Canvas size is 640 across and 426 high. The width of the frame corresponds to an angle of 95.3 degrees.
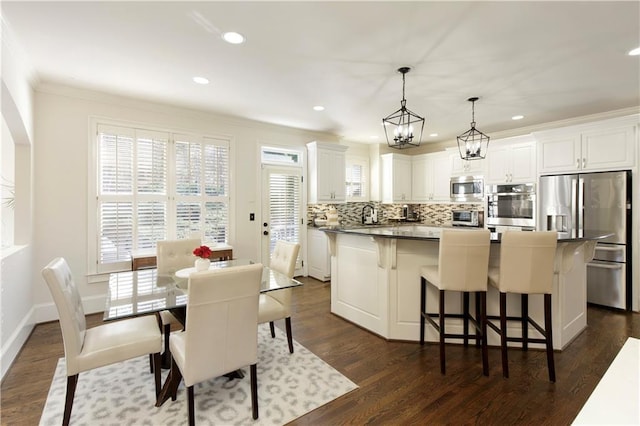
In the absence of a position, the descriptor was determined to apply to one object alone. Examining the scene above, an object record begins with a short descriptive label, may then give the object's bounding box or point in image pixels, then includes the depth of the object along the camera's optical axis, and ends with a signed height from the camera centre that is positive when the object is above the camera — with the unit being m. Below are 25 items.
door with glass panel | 5.09 +0.08
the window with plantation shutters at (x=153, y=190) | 3.78 +0.30
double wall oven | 4.67 +0.09
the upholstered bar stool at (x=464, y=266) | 2.36 -0.45
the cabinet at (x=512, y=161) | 4.73 +0.87
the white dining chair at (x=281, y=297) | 2.57 -0.82
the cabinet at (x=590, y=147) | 3.83 +0.92
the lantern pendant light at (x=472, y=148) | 3.51 +0.77
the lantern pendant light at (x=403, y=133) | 2.76 +0.75
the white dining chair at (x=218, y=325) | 1.62 -0.67
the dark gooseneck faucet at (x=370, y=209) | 6.63 +0.04
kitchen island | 2.73 -0.78
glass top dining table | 1.84 -0.60
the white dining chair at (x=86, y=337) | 1.71 -0.84
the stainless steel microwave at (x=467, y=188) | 5.40 +0.45
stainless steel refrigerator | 3.85 -0.12
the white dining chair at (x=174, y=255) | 2.94 -0.45
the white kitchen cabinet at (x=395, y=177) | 6.31 +0.75
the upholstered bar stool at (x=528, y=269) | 2.30 -0.46
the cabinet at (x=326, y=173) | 5.42 +0.74
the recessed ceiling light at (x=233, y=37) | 2.38 +1.45
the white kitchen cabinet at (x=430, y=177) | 6.01 +0.75
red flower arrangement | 2.41 -0.34
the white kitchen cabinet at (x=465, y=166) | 5.41 +0.87
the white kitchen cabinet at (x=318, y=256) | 5.27 -0.82
